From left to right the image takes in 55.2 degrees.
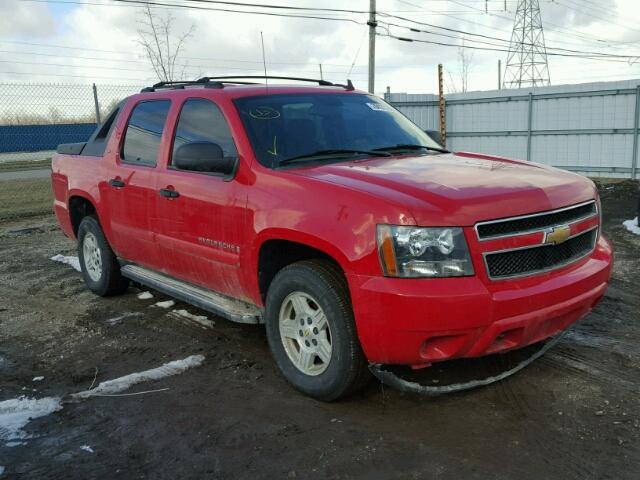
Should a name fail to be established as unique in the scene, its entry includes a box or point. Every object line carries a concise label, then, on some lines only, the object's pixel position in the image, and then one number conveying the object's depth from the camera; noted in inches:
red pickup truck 121.6
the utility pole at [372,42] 826.2
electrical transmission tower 1493.6
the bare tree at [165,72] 626.2
